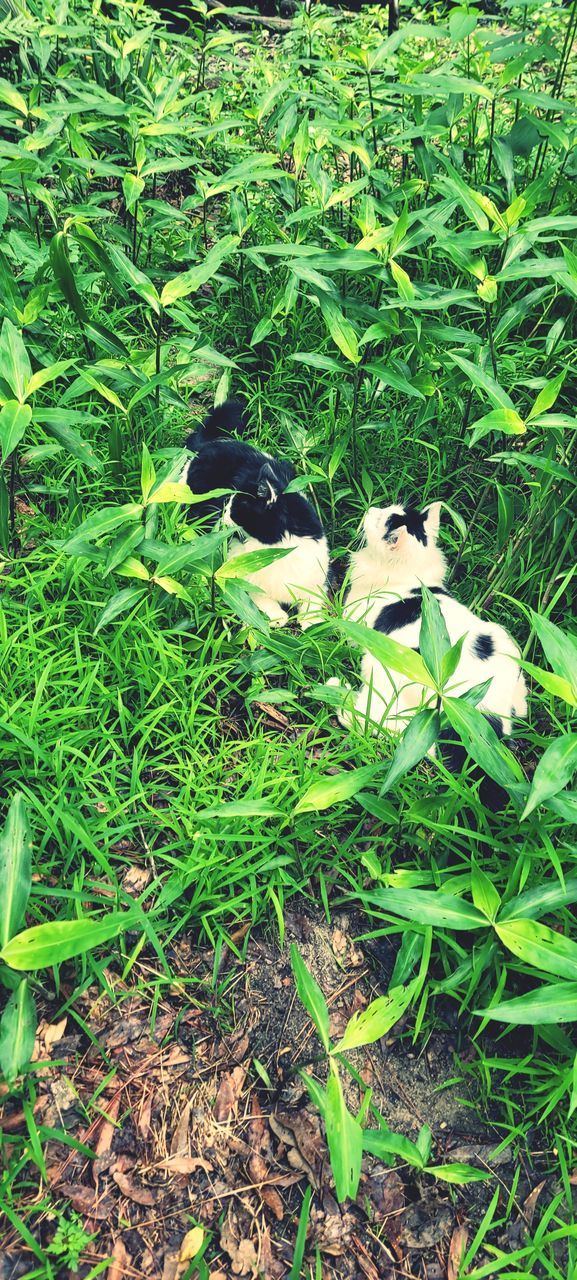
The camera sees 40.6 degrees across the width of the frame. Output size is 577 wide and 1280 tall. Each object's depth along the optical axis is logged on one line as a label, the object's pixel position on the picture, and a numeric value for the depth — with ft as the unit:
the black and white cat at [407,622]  6.23
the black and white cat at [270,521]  7.33
